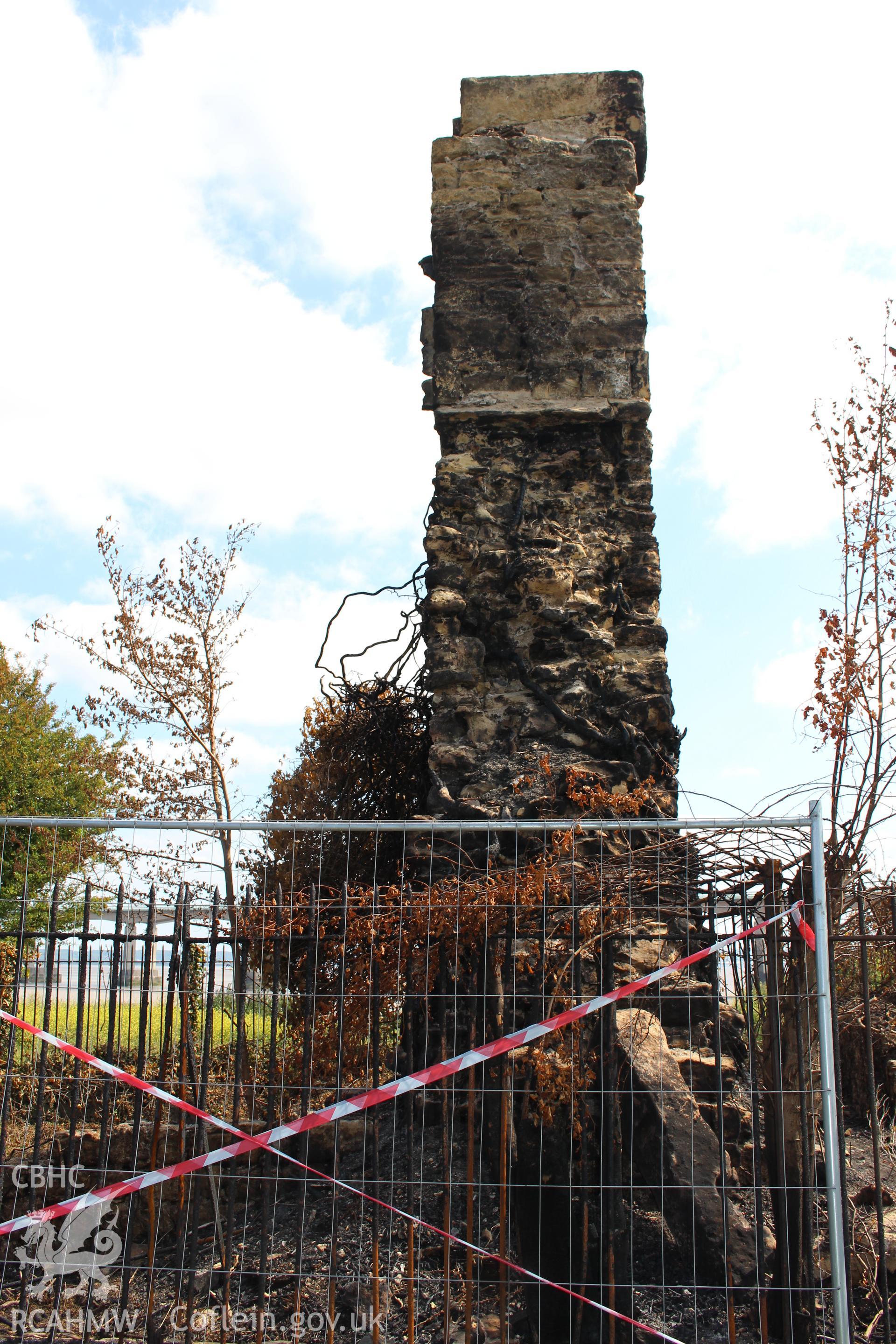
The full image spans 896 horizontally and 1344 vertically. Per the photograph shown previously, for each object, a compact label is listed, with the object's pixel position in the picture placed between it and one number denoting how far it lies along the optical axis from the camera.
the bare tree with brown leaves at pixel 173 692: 9.65
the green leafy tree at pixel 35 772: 13.47
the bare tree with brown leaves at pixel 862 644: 6.34
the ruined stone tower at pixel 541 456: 5.46
